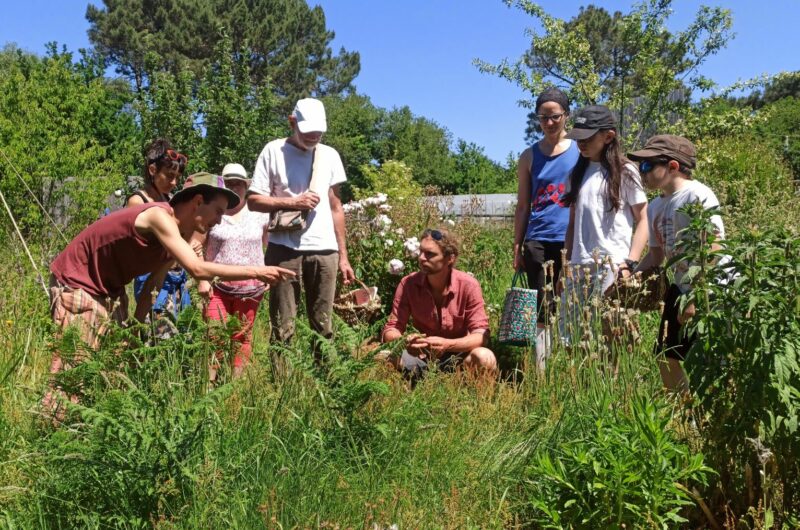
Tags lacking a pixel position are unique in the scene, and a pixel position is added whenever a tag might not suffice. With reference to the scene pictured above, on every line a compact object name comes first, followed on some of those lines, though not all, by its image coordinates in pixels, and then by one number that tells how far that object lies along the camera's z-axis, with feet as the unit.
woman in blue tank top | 15.28
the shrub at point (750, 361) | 8.22
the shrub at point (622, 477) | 8.34
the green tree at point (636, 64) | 33.53
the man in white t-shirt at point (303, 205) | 15.46
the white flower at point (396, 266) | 20.97
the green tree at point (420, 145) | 111.04
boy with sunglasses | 12.53
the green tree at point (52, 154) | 29.30
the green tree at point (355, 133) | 114.01
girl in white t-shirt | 14.03
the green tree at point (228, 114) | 41.22
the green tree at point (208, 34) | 119.96
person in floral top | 16.11
